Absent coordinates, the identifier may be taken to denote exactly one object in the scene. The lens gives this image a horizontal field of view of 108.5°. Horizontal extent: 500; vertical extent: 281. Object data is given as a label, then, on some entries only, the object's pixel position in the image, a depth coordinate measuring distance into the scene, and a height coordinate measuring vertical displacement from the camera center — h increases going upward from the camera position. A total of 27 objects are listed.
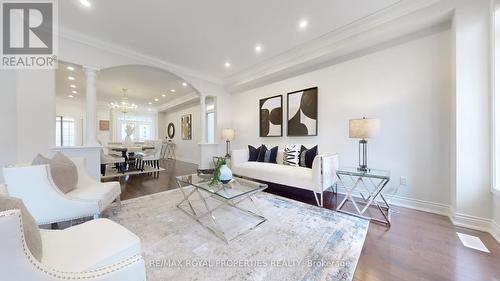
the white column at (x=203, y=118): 5.04 +0.60
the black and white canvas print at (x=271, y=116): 4.31 +0.57
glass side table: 2.30 -0.78
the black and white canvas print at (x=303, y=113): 3.70 +0.58
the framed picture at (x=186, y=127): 7.75 +0.54
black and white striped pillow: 3.66 -0.32
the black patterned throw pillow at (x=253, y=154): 4.40 -0.36
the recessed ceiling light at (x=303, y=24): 2.76 +1.81
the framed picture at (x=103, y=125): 8.50 +0.67
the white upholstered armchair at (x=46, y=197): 1.57 -0.58
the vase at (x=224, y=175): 2.32 -0.46
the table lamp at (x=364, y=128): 2.45 +0.16
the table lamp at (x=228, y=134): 4.99 +0.14
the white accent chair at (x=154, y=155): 5.57 -0.49
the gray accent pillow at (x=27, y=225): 0.76 -0.38
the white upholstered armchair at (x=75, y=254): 0.65 -0.60
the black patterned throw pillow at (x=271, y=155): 4.11 -0.36
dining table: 5.37 -0.37
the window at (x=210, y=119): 6.55 +0.75
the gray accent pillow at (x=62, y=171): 1.86 -0.35
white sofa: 2.72 -0.59
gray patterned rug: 1.38 -1.01
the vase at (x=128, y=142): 6.59 -0.12
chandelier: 6.54 +1.25
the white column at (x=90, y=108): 3.32 +0.58
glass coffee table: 1.99 -0.96
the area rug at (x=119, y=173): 4.71 -0.94
